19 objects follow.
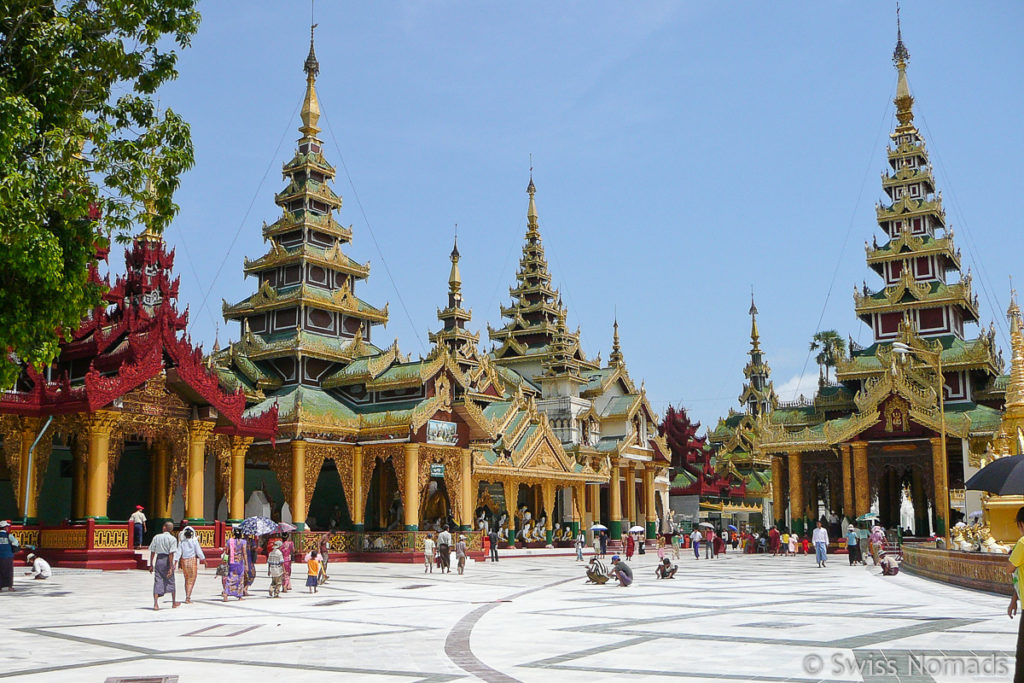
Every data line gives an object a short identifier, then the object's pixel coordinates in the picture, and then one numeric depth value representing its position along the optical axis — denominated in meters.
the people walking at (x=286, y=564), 20.19
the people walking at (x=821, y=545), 33.47
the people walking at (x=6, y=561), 19.20
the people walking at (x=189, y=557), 17.86
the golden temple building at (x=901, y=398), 44.91
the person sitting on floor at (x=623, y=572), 22.95
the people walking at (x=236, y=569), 18.75
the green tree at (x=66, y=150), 11.94
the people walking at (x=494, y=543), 36.56
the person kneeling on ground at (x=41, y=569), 21.80
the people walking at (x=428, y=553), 29.73
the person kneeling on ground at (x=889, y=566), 26.60
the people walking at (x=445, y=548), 29.50
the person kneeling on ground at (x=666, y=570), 25.78
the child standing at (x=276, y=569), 19.47
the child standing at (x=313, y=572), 20.42
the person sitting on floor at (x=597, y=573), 24.08
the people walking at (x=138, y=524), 26.62
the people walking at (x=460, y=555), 28.88
